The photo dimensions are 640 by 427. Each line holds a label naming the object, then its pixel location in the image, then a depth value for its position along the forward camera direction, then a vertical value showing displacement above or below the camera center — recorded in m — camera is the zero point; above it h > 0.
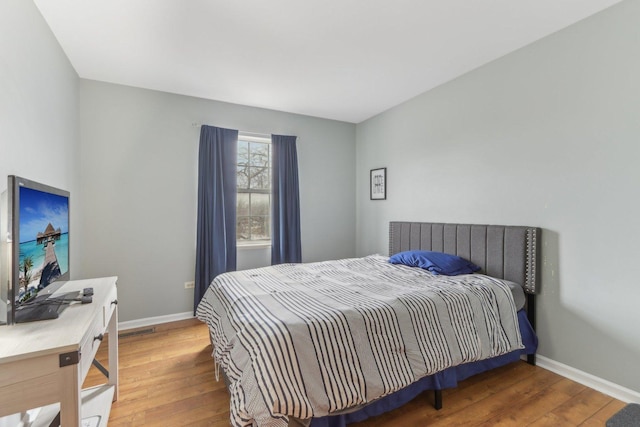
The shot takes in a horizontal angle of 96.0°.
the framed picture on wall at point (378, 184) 3.98 +0.39
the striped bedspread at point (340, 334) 1.36 -0.72
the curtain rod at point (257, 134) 3.74 +1.02
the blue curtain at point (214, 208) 3.40 +0.04
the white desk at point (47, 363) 1.00 -0.55
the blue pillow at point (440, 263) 2.61 -0.50
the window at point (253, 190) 3.85 +0.29
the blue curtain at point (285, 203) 3.87 +0.11
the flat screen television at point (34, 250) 1.17 -0.18
